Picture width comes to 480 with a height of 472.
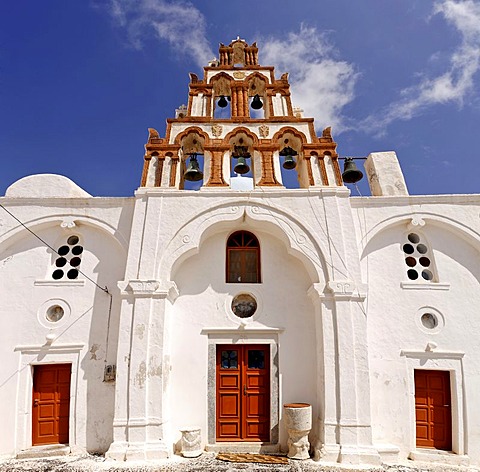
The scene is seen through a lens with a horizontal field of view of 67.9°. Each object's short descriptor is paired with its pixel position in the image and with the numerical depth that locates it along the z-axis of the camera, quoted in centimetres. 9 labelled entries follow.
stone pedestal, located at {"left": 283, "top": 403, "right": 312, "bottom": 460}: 662
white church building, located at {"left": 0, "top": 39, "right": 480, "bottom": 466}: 692
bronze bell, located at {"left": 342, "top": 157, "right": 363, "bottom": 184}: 868
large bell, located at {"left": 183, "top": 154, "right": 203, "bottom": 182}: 874
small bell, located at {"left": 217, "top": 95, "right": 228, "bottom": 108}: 1036
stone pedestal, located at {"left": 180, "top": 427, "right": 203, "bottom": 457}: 680
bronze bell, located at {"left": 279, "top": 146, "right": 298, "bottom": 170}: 901
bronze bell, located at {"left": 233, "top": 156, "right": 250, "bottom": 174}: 892
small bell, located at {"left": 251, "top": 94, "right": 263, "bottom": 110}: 1029
